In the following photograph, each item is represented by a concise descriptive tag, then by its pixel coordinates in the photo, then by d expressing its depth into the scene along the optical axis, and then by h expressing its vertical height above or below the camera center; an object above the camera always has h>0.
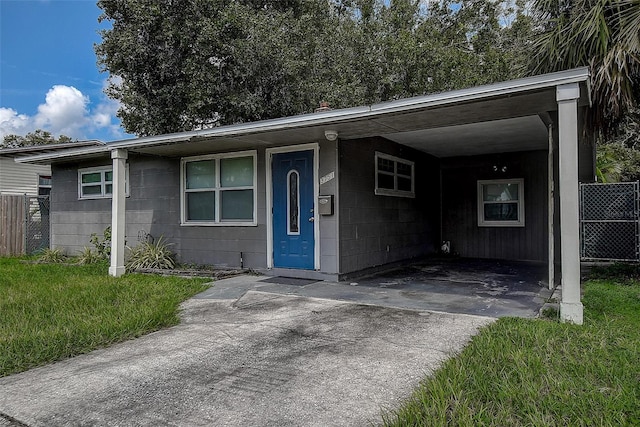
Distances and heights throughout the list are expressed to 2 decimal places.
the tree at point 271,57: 11.72 +4.87
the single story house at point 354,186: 4.60 +0.66
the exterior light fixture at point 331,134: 6.05 +1.27
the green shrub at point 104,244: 9.03 -0.48
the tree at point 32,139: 27.78 +5.65
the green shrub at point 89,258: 8.88 -0.75
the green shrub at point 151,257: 7.88 -0.68
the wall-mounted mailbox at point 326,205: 6.49 +0.24
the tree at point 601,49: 5.29 +2.33
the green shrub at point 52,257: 9.52 -0.78
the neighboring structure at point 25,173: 13.08 +1.68
